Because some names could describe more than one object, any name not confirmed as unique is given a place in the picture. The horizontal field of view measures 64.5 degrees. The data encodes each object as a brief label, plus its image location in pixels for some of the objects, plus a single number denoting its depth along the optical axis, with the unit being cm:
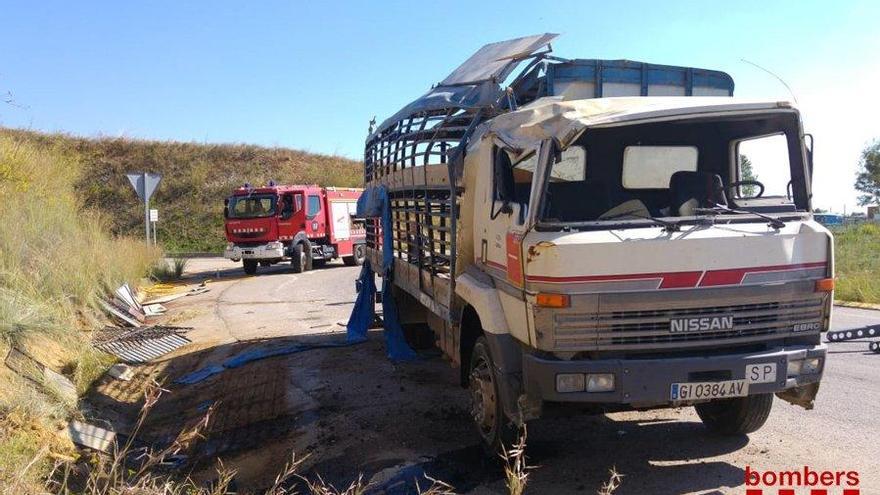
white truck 413
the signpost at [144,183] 1831
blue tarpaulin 845
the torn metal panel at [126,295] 1340
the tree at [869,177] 5412
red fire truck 2248
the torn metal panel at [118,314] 1229
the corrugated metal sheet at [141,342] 999
